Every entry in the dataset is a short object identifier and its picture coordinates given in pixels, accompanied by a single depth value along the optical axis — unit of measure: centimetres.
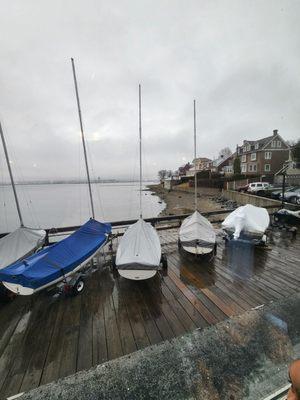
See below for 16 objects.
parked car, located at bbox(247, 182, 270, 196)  2329
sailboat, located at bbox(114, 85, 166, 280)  396
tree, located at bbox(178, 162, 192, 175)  8448
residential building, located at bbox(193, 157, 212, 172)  7034
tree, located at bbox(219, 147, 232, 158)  7339
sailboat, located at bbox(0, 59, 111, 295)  331
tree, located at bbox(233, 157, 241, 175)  4122
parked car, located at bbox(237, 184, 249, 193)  2709
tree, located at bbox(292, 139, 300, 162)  3344
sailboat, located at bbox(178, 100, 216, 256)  524
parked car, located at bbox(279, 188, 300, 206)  1522
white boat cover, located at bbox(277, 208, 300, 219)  820
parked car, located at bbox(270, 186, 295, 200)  1941
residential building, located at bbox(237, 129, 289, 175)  3610
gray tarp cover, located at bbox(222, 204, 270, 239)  615
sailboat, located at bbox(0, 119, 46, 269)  459
